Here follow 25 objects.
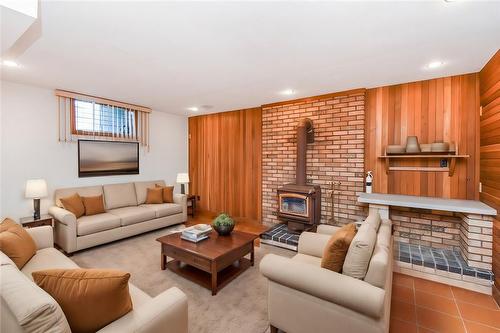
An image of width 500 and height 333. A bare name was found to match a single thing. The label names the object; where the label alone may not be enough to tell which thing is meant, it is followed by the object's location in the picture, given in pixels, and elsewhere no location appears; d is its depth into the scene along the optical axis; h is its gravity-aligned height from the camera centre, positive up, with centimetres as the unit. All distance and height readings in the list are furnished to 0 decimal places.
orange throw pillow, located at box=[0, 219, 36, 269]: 192 -71
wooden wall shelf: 303 +3
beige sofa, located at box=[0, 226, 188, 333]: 97 -72
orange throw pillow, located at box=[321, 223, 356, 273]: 171 -68
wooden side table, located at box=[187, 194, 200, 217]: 547 -95
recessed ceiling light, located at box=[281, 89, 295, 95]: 378 +118
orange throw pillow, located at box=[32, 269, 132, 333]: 114 -65
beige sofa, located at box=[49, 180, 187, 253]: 331 -90
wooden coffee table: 246 -108
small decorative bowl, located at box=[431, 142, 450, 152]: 298 +19
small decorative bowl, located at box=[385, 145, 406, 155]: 325 +18
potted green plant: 296 -81
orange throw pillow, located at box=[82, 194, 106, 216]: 376 -71
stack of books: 282 -88
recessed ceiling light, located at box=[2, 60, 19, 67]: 272 +119
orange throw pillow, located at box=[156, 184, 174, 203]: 478 -67
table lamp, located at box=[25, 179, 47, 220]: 334 -43
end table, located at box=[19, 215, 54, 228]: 321 -84
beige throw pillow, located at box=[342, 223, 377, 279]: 159 -67
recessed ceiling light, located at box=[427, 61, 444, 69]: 267 +115
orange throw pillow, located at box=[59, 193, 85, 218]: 353 -65
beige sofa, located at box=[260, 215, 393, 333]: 142 -90
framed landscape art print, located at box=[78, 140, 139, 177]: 419 +8
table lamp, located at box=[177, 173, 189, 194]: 519 -38
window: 410 +82
